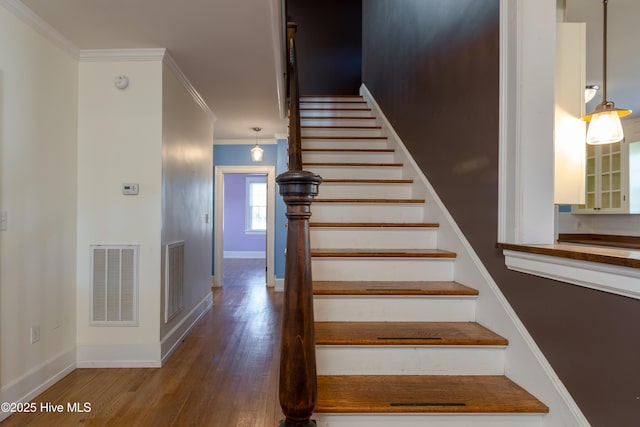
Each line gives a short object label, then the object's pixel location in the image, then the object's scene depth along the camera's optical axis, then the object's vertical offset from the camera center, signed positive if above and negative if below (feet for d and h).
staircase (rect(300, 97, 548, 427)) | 4.30 -1.89
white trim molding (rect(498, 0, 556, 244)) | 4.81 +1.33
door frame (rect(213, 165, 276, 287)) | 18.16 -0.34
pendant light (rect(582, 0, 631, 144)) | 6.58 +1.79
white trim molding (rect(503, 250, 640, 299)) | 3.29 -0.65
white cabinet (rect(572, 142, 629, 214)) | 14.58 +1.61
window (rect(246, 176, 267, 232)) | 30.78 +0.64
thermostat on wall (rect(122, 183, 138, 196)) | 8.87 +0.57
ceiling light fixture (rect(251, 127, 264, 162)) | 17.16 +2.99
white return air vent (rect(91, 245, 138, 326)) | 8.80 -1.94
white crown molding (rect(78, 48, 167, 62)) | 8.80 +4.08
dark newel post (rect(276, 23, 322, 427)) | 2.78 -0.86
